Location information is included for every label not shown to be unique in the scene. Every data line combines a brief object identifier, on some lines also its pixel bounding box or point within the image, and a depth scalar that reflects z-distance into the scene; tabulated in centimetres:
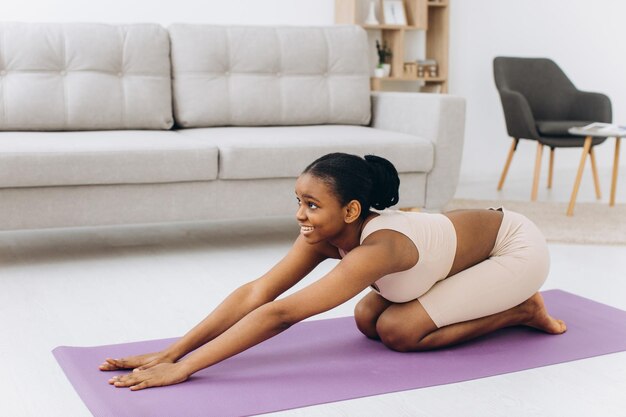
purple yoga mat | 188
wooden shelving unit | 512
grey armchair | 494
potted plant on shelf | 516
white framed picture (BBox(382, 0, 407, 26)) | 518
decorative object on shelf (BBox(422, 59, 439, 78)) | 529
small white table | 439
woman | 197
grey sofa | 324
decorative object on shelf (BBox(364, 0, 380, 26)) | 511
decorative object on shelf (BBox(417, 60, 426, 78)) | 526
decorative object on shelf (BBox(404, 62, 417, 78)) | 524
